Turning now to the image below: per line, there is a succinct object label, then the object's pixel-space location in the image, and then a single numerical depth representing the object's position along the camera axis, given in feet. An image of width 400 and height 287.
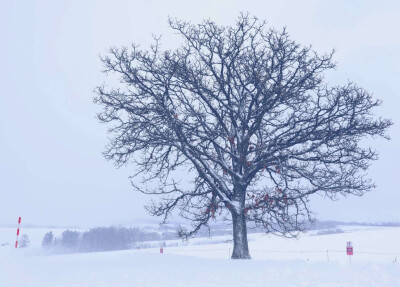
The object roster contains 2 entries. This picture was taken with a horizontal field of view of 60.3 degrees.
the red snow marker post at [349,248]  48.32
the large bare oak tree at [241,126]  40.37
